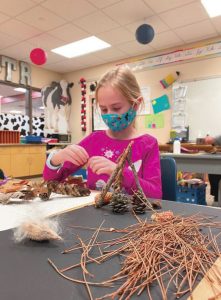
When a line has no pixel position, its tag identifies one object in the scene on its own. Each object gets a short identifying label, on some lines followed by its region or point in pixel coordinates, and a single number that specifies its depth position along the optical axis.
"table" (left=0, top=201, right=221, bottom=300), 0.29
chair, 1.14
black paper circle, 3.14
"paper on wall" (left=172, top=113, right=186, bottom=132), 4.30
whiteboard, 4.01
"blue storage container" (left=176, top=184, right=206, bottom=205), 2.59
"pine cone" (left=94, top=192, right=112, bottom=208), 0.67
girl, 0.90
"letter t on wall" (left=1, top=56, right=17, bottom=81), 4.72
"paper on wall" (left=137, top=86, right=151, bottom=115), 4.70
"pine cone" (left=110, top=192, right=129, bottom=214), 0.62
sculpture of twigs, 0.63
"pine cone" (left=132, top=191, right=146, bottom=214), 0.62
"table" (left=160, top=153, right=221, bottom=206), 2.07
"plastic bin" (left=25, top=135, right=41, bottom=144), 4.87
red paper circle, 3.70
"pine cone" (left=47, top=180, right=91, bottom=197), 0.83
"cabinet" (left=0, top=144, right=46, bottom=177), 4.39
